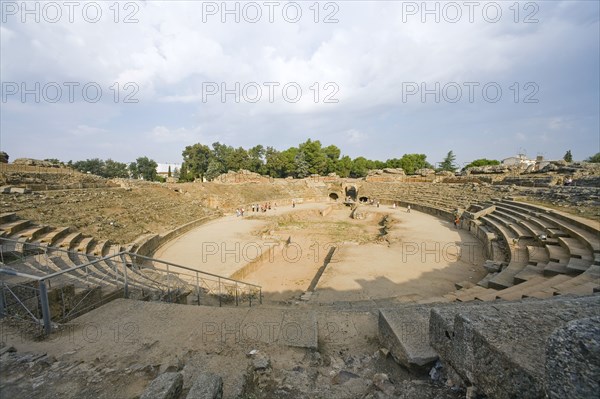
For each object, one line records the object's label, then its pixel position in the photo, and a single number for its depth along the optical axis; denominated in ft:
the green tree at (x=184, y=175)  180.65
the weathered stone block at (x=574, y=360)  4.43
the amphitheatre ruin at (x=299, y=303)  7.78
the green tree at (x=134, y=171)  213.05
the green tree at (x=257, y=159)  193.47
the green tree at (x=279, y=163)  193.98
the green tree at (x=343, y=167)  212.84
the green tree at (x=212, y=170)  178.70
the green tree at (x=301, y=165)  197.36
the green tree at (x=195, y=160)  182.92
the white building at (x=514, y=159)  196.83
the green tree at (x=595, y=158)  148.98
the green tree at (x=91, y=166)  194.64
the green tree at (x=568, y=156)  162.99
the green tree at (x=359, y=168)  229.45
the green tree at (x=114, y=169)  205.67
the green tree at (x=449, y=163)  222.48
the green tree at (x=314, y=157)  202.40
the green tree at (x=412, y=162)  217.97
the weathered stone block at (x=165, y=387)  7.36
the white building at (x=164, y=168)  294.17
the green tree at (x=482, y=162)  190.70
